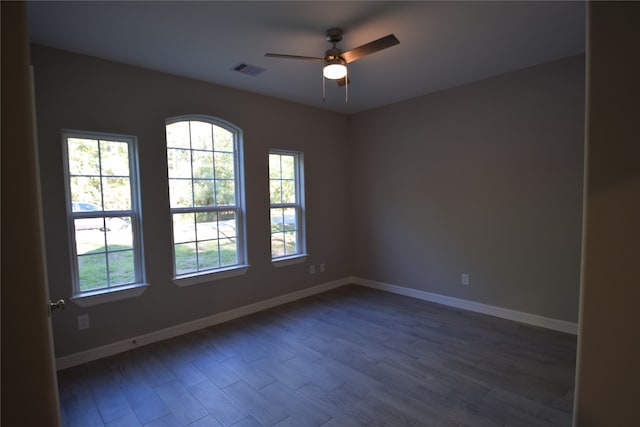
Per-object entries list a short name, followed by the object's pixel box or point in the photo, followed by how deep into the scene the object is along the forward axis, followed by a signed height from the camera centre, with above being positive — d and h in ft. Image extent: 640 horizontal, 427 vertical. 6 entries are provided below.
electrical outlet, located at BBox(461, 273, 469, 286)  12.44 -3.53
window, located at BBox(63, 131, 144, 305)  8.96 -0.32
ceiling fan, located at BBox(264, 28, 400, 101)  7.32 +3.51
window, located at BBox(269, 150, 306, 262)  13.83 -0.37
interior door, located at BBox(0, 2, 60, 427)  2.64 -0.41
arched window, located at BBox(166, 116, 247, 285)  10.96 +0.12
